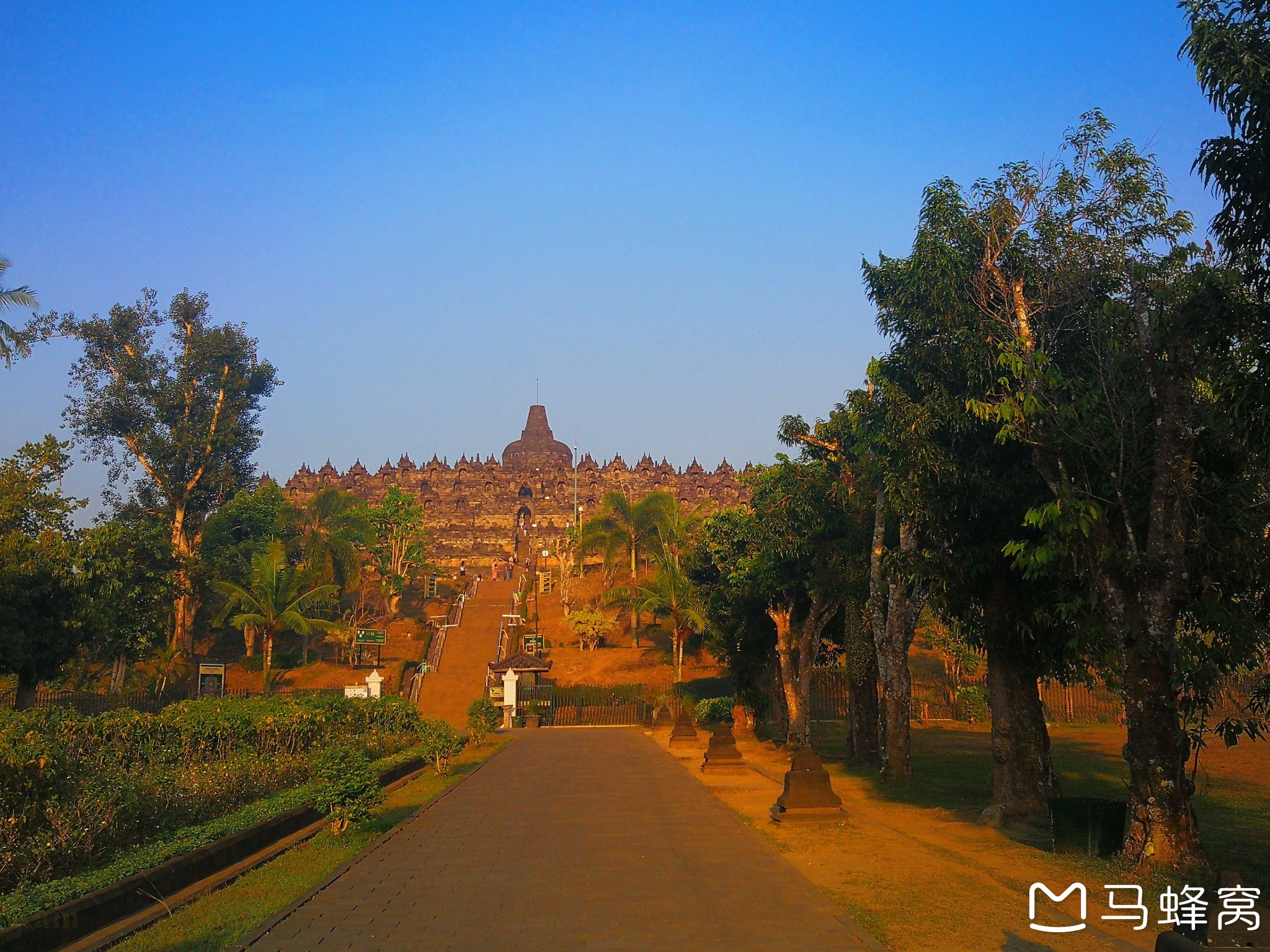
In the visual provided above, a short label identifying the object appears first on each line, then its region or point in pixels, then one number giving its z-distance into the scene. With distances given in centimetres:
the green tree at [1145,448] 805
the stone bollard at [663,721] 2841
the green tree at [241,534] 4203
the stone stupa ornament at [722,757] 1747
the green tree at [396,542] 5075
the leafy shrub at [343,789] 1026
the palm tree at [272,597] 3544
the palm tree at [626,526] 4300
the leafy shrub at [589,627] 4362
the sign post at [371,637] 3450
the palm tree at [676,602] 3456
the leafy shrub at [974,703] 3095
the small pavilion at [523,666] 3191
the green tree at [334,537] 4153
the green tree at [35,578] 2284
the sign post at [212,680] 3012
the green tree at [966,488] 1051
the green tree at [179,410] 4347
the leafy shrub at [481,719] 2434
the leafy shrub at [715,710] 3023
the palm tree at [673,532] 3872
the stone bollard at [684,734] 2286
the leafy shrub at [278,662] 3900
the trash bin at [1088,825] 902
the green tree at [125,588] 2514
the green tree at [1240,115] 654
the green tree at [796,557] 1827
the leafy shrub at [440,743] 1739
